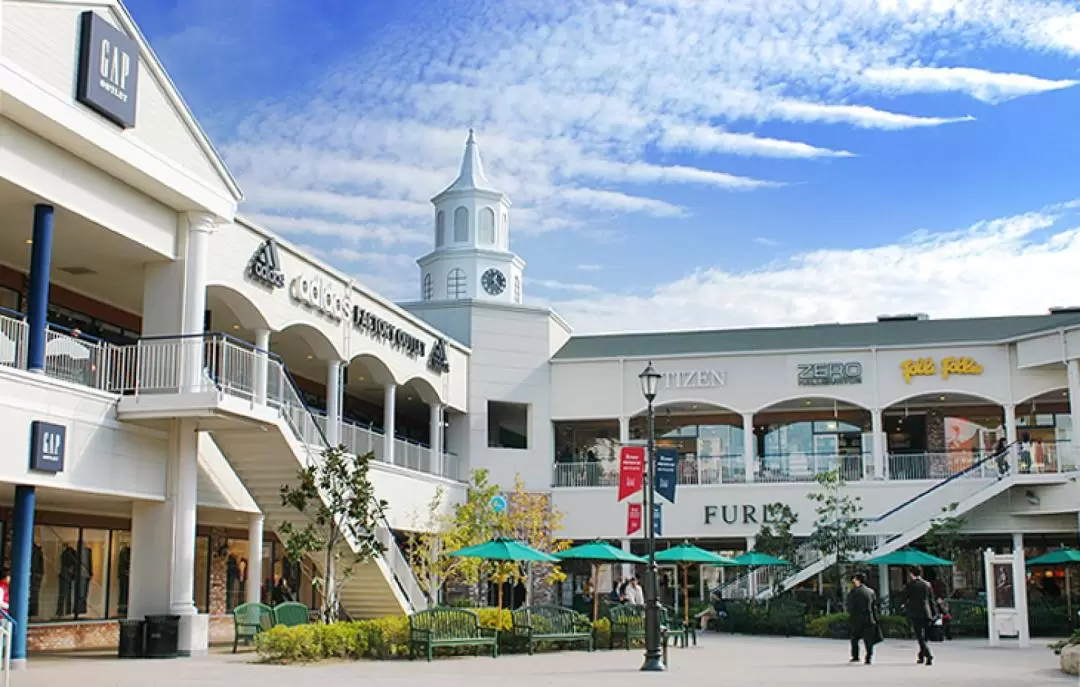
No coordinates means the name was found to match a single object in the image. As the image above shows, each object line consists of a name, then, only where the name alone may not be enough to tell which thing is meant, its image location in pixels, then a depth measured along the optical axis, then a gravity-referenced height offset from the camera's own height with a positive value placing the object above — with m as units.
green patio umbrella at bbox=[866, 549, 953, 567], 33.28 +0.04
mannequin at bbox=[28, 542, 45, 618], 24.66 -0.24
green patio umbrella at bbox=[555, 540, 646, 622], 29.39 +0.18
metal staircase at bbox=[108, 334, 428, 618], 21.45 +2.49
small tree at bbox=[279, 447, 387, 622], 23.22 +0.87
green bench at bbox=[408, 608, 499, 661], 22.27 -1.23
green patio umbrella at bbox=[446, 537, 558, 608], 25.98 +0.20
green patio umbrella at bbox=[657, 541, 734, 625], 32.72 +0.12
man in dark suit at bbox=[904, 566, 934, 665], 23.19 -0.78
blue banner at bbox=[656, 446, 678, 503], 24.89 +1.68
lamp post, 20.50 -0.35
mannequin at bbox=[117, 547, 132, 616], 27.59 -0.31
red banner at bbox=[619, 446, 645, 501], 27.44 +1.93
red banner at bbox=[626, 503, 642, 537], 35.93 +1.17
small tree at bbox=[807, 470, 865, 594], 36.09 +1.11
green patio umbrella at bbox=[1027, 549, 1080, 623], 34.88 +0.07
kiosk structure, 28.11 -0.81
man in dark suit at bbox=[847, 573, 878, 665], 22.11 -0.94
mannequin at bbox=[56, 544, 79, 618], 25.62 -0.38
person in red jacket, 18.98 -0.48
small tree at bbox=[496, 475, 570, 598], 37.38 +1.10
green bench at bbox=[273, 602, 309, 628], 23.73 -0.98
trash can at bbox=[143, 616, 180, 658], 20.98 -1.22
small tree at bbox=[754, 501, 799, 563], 36.97 +0.68
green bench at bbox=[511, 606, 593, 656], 24.59 -1.24
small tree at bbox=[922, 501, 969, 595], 35.78 +0.68
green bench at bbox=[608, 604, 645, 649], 26.32 -1.25
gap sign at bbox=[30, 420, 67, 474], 18.75 +1.67
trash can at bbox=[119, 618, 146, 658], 21.03 -1.26
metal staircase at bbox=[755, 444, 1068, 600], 37.03 +1.31
